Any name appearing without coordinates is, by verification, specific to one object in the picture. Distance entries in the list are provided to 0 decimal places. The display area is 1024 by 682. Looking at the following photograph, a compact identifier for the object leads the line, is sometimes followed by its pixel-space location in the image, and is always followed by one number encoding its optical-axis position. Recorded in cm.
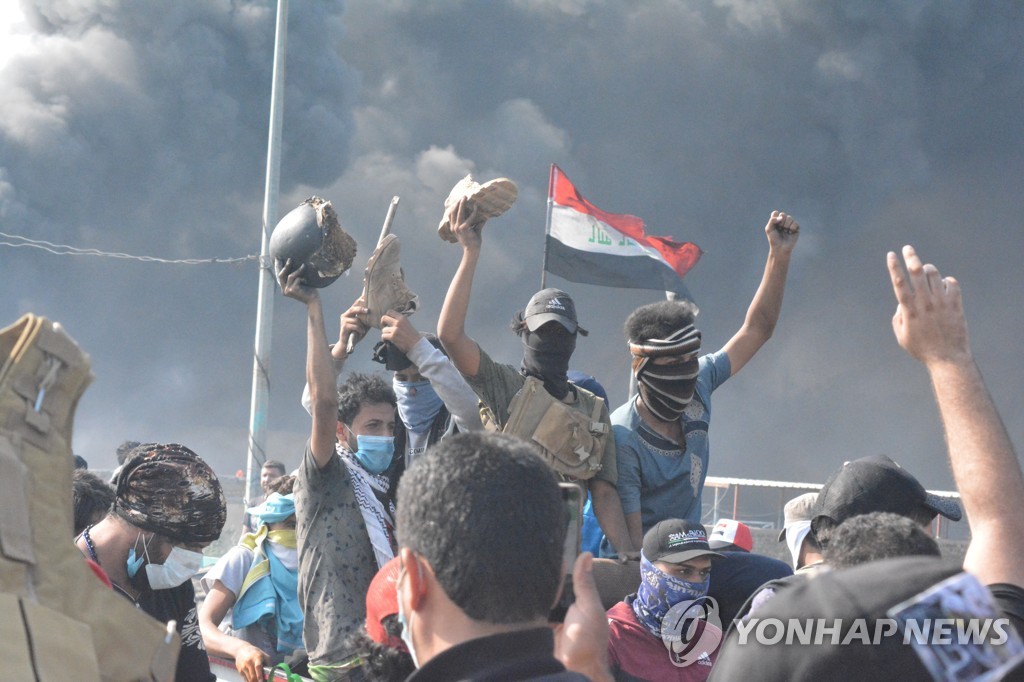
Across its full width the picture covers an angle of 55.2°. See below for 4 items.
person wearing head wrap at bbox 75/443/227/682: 353
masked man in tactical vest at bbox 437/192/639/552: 412
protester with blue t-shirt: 438
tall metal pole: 1550
